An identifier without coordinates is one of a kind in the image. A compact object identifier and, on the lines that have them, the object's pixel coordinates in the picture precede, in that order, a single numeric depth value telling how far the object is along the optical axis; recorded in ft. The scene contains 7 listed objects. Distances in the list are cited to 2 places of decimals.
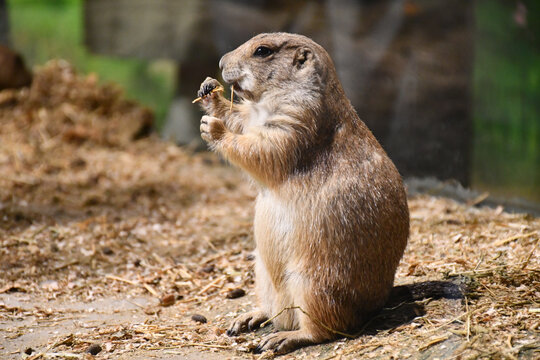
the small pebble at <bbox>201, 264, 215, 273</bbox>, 32.60
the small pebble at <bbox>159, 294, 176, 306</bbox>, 29.66
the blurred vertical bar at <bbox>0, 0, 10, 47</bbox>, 65.00
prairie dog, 22.84
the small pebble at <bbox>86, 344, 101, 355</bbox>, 23.36
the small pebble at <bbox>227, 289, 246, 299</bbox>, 29.35
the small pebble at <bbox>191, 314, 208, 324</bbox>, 26.86
